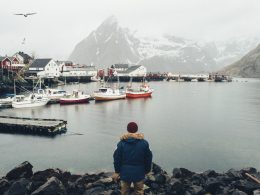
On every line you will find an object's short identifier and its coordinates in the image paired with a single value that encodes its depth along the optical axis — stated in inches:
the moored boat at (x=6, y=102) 2808.1
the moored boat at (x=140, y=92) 3636.8
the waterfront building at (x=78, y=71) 6513.8
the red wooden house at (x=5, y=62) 4892.2
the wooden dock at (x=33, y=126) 1673.5
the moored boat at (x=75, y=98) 3026.1
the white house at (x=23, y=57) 5733.8
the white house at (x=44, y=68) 5654.5
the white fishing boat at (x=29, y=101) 2753.4
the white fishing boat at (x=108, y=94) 3306.8
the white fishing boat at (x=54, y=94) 3155.8
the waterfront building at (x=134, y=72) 7464.6
